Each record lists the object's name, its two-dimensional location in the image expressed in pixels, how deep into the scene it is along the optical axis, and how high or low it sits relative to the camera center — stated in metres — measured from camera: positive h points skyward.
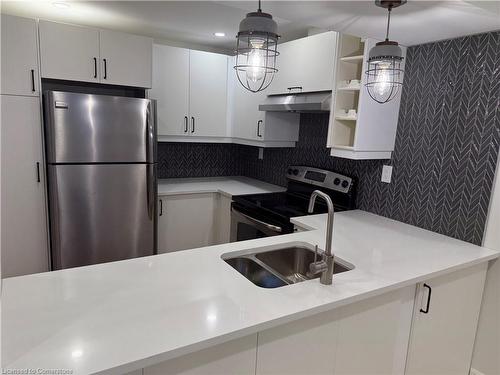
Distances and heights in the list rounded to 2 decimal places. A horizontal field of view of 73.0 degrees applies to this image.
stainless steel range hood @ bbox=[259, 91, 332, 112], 2.27 +0.23
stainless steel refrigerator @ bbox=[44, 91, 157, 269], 2.31 -0.38
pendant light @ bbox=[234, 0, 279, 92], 1.18 +0.31
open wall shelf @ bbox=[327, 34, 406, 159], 2.07 +0.14
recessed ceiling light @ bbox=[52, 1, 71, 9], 2.32 +0.80
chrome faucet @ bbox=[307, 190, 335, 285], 1.28 -0.48
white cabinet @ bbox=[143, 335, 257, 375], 0.97 -0.69
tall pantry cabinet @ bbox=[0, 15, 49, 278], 2.25 -0.24
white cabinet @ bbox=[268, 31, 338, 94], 2.27 +0.49
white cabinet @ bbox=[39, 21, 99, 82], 2.36 +0.49
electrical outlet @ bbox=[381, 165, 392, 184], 2.25 -0.24
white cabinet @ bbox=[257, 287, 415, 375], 1.16 -0.78
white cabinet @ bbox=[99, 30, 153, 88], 2.60 +0.51
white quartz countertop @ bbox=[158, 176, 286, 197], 3.03 -0.55
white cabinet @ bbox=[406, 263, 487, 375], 1.58 -0.90
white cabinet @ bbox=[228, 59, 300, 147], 2.98 +0.08
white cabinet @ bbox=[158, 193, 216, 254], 2.98 -0.85
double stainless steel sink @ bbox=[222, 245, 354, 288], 1.55 -0.64
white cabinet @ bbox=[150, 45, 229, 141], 3.02 +0.32
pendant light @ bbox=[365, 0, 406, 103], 1.37 +0.34
